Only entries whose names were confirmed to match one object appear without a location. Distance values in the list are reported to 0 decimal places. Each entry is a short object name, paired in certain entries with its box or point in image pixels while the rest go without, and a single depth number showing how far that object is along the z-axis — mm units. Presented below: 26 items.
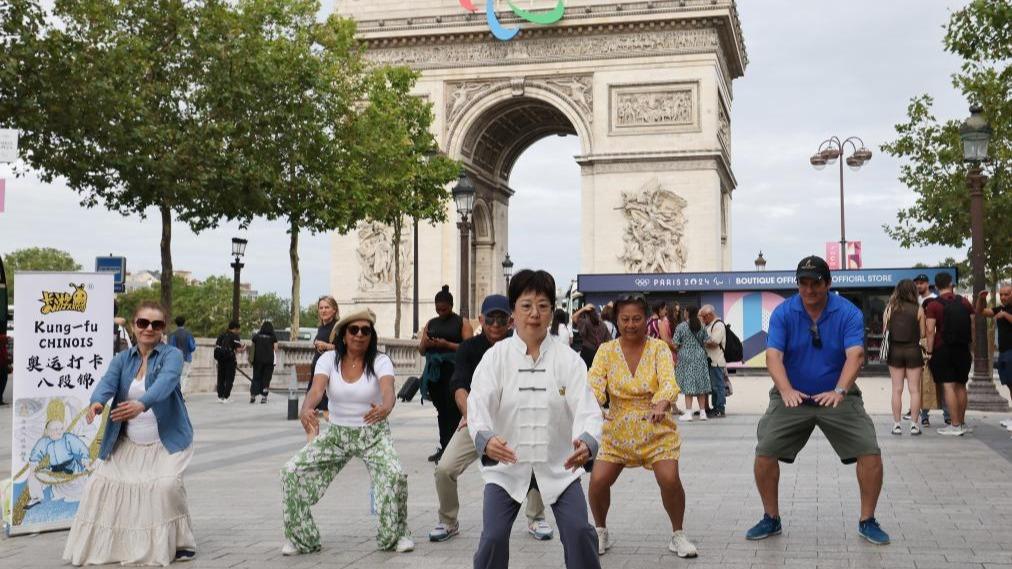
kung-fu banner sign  7926
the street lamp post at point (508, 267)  41944
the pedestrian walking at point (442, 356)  10102
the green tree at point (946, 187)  36406
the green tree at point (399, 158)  36719
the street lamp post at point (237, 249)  32219
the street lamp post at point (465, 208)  21375
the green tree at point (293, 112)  29859
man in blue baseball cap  7395
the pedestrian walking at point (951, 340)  13305
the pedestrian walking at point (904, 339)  13281
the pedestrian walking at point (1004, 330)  12797
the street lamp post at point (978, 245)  17453
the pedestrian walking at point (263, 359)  23344
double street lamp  39906
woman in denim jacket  6738
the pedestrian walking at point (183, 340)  22438
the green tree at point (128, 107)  21875
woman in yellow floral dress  6539
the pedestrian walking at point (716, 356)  17328
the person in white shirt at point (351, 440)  6949
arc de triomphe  39969
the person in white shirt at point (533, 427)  4809
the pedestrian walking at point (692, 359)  16891
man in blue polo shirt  6887
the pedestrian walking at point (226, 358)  24234
